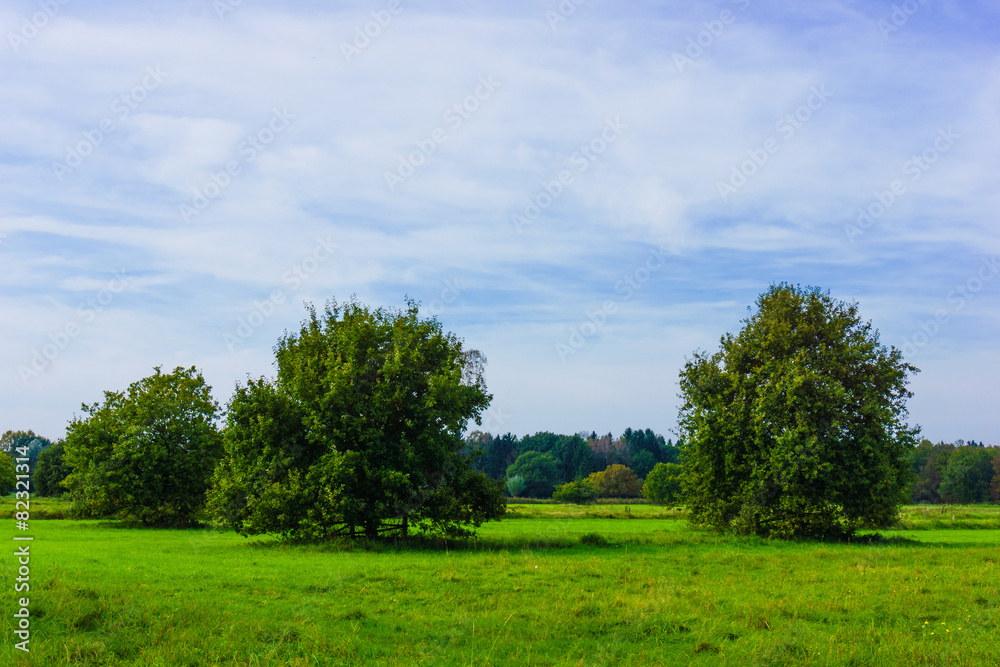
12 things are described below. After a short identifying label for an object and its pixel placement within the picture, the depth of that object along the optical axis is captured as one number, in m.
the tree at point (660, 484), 110.81
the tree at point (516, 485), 138.88
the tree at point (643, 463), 155.12
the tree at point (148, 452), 47.59
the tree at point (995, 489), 143.50
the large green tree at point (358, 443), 30.48
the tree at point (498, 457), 162.00
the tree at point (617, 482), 137.62
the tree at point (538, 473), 140.88
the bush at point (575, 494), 117.19
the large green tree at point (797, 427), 34.88
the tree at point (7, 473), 85.03
